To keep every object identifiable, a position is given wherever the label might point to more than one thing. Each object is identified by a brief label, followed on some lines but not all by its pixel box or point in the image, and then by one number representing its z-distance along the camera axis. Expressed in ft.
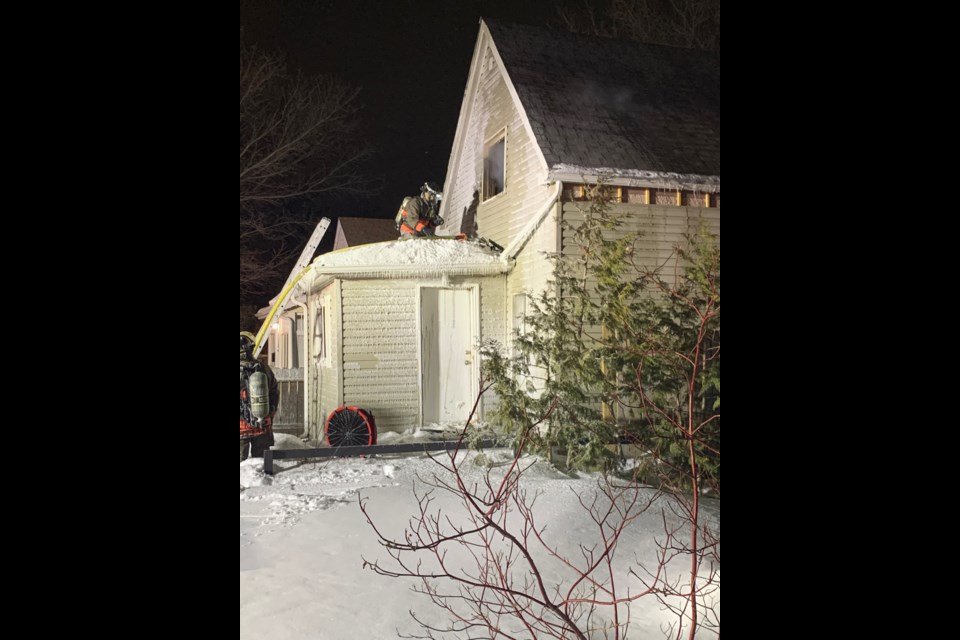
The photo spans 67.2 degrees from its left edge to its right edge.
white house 30.12
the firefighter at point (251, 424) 28.04
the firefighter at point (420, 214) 35.17
